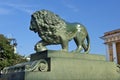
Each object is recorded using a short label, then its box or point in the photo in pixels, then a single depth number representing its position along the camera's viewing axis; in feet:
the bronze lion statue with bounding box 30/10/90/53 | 29.91
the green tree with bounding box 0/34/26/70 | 109.09
